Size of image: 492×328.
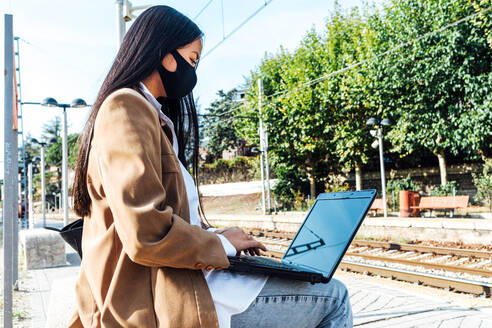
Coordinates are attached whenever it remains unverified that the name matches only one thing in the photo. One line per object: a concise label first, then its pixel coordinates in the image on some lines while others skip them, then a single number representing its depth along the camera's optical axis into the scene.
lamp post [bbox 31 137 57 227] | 18.61
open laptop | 1.52
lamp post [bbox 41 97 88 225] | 11.76
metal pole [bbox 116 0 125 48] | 6.84
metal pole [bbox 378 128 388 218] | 15.64
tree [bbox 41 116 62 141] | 78.50
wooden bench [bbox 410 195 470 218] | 15.09
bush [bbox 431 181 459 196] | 19.69
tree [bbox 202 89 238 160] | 45.78
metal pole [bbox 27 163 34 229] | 16.27
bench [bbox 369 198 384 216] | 17.32
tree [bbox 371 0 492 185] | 17.64
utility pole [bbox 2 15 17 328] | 3.49
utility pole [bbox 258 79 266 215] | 22.59
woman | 1.33
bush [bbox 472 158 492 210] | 17.75
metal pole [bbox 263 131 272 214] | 21.98
